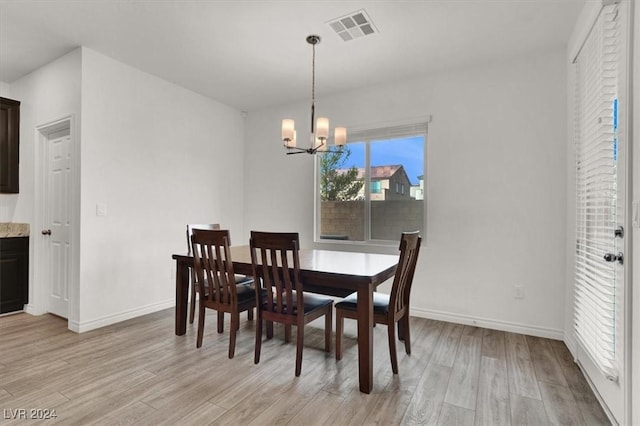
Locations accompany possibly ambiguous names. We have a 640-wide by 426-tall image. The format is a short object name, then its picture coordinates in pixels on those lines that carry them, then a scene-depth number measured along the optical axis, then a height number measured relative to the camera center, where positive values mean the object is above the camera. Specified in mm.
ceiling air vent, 2588 +1509
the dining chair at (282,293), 2250 -580
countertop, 3551 -221
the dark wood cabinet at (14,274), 3574 -700
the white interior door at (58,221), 3445 -121
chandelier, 2674 +657
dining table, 2117 -452
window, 3764 +316
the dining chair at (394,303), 2246 -656
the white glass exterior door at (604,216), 1726 -9
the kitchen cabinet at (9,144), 3730 +726
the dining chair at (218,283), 2547 -574
